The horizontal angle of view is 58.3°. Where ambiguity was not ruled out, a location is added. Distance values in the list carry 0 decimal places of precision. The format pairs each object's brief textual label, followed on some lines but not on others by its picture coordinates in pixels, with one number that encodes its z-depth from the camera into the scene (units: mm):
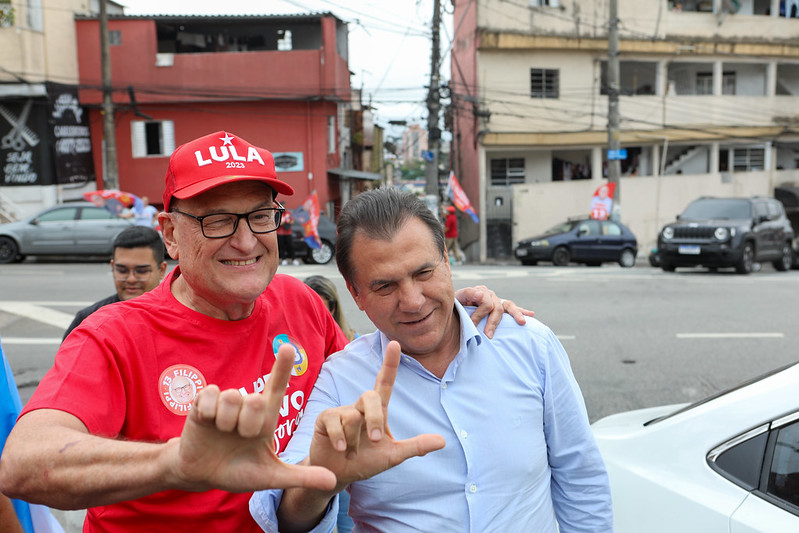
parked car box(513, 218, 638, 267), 20250
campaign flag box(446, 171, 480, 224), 22188
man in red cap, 1374
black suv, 16219
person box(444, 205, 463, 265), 20128
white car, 2271
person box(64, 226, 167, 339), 4496
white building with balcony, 26938
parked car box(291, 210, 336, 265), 18516
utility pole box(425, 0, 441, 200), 23328
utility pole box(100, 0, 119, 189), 21297
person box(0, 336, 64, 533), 2186
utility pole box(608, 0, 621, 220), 23323
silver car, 18266
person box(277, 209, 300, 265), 18131
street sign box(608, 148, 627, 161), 23172
